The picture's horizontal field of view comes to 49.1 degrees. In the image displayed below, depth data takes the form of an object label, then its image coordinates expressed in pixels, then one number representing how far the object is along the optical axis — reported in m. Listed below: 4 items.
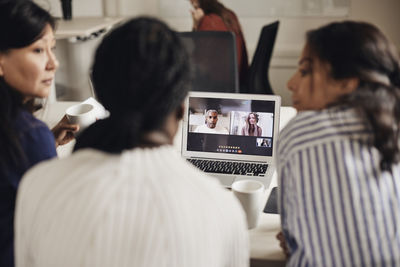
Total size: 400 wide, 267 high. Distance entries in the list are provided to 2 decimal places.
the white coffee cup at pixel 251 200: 1.14
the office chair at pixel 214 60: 2.21
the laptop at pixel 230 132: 1.52
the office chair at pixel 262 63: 2.54
